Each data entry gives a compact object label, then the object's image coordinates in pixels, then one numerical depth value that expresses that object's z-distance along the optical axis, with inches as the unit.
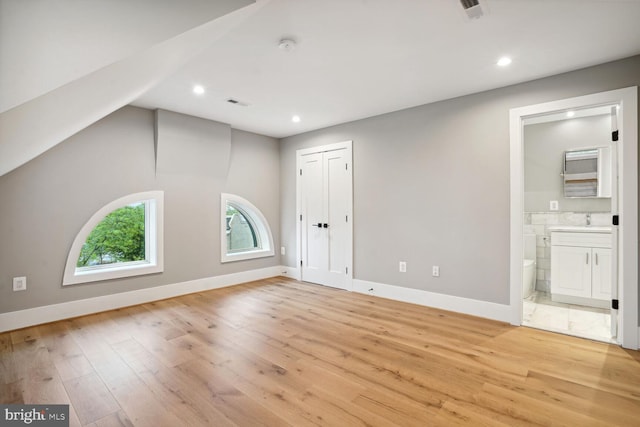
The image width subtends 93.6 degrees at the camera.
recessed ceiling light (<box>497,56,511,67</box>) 101.4
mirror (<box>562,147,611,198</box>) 154.5
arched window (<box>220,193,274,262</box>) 184.7
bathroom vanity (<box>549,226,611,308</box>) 141.7
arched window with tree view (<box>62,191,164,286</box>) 134.7
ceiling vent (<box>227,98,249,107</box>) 140.2
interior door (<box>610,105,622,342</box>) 105.4
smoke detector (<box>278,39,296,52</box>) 89.0
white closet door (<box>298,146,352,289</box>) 178.2
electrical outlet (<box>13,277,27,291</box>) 118.6
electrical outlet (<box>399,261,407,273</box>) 153.8
